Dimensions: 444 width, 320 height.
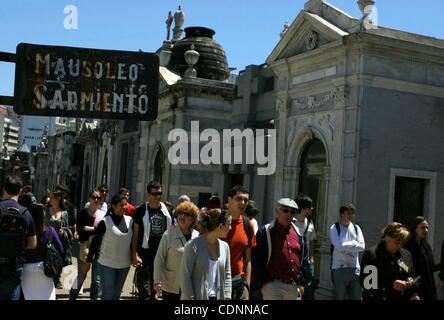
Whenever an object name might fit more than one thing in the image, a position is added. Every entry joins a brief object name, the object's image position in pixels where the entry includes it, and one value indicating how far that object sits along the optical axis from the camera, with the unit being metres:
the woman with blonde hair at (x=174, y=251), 6.32
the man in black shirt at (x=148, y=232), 7.70
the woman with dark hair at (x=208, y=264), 5.37
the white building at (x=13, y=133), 106.19
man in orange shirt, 6.68
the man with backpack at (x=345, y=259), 8.95
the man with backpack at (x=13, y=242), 5.85
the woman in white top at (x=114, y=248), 7.64
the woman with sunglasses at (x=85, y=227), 9.30
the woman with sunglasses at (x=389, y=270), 6.26
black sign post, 5.26
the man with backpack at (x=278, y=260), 6.29
